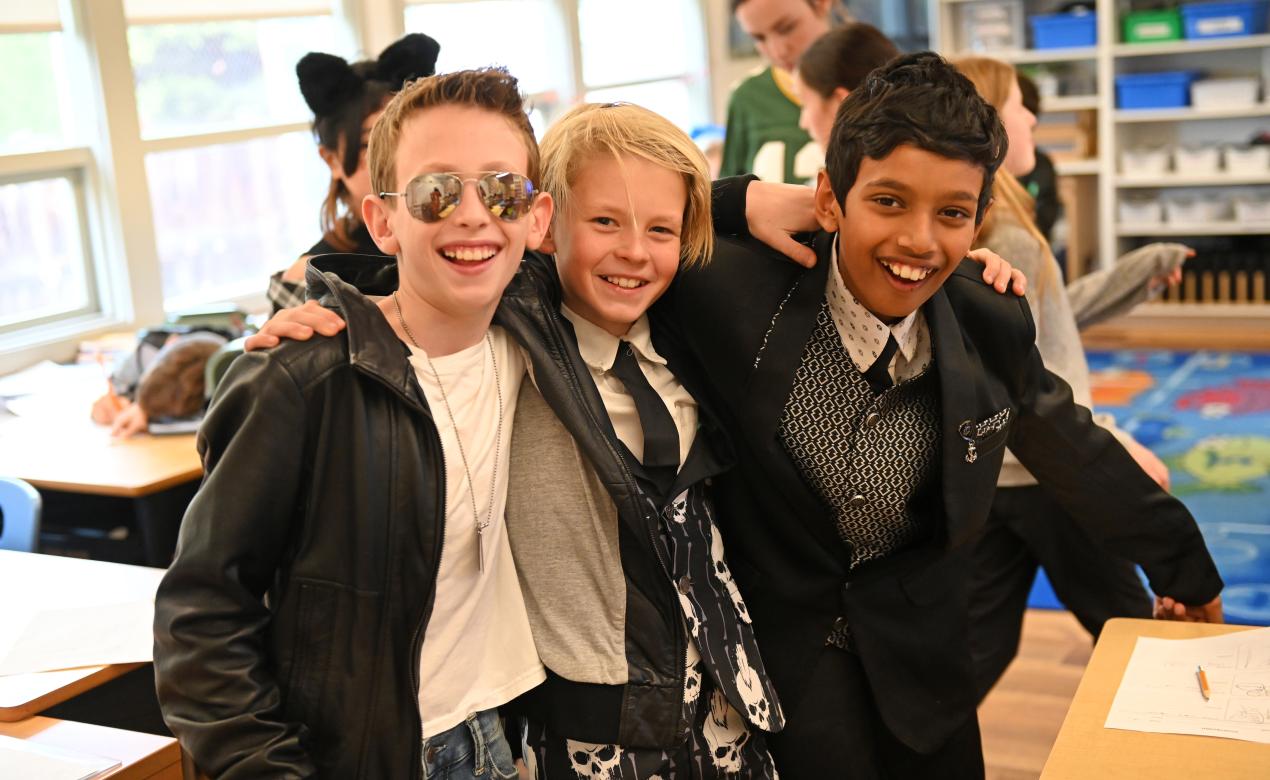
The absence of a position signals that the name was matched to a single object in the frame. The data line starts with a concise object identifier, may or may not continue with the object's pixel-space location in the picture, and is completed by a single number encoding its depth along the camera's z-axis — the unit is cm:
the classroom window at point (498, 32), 604
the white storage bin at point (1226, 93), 696
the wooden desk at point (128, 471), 304
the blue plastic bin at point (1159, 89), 712
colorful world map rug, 411
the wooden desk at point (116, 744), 155
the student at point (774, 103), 375
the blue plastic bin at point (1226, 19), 688
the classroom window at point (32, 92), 440
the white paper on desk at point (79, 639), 186
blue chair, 249
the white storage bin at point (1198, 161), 713
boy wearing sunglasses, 136
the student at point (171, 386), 341
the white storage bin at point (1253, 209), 699
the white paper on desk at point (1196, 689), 150
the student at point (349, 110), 257
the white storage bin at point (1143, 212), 731
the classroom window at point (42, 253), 445
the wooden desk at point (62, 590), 178
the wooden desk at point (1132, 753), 141
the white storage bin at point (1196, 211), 718
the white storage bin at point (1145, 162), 727
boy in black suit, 164
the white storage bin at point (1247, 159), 696
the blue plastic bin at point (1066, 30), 725
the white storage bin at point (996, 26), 748
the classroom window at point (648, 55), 718
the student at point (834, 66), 274
